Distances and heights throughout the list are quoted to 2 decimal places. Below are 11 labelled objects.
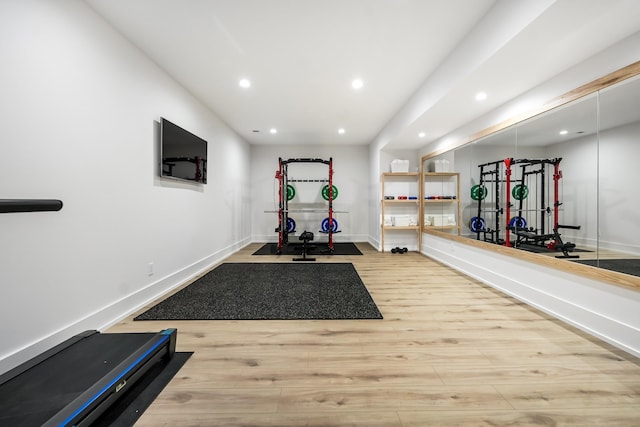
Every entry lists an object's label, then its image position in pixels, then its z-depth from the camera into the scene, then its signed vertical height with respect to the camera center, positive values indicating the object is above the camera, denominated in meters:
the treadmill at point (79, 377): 1.04 -0.90
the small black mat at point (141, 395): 1.17 -1.04
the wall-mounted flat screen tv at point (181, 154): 2.74 +0.77
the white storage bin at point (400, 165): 5.25 +1.09
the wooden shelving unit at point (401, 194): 5.32 +0.43
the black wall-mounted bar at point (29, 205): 1.29 +0.04
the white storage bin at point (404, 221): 5.28 -0.18
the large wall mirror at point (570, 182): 1.81 +0.33
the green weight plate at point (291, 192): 5.95 +0.52
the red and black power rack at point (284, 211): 5.18 +0.03
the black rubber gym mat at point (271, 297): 2.27 -0.98
